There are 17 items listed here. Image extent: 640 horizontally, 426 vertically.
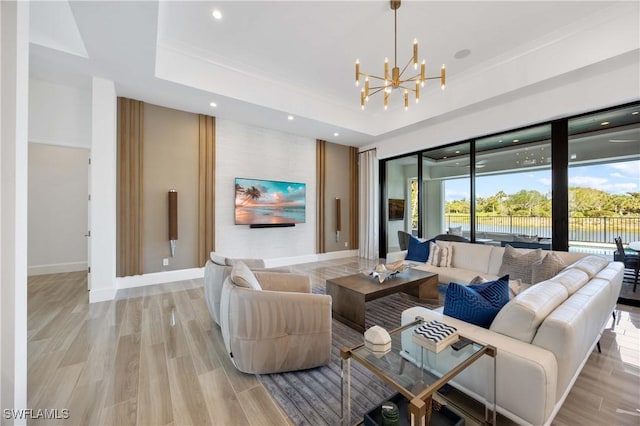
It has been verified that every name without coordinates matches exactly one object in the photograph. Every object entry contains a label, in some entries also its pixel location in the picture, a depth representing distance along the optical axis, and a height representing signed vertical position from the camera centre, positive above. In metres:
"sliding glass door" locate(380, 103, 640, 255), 3.48 +0.49
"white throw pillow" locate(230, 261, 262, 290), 1.94 -0.51
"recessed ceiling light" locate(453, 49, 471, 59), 3.61 +2.34
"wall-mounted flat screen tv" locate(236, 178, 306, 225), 5.21 +0.25
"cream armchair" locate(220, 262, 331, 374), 1.84 -0.86
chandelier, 2.63 +1.47
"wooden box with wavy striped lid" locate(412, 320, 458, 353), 1.40 -0.70
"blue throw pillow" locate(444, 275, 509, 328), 1.60 -0.57
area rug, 1.57 -1.25
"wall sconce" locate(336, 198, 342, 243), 6.76 -0.09
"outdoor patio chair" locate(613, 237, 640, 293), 3.42 -0.60
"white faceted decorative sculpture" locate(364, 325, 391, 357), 1.43 -0.74
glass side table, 1.20 -0.81
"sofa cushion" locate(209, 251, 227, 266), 2.63 -0.50
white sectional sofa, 1.24 -0.72
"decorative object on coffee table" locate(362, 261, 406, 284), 3.08 -0.75
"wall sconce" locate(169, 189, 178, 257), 4.39 -0.06
